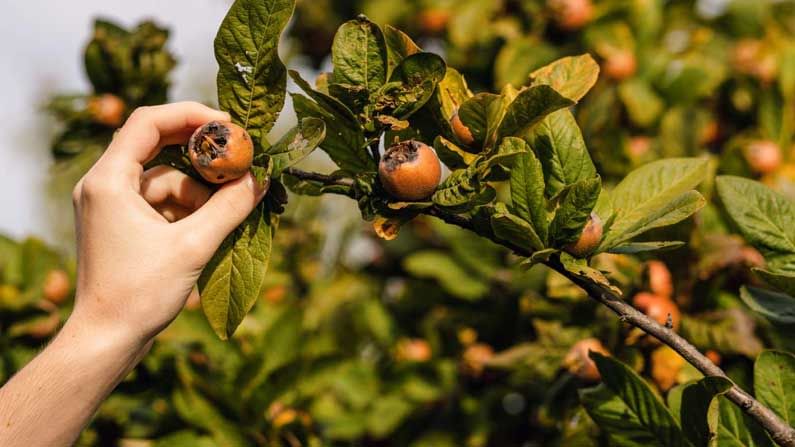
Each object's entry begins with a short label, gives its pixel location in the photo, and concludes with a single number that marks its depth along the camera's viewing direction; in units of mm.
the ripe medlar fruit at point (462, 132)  1118
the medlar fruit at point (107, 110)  2006
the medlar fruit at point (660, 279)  1626
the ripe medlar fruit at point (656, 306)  1568
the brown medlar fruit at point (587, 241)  1062
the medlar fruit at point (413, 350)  2521
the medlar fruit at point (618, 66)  2443
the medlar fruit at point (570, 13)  2455
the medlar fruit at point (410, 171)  1043
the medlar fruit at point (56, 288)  2221
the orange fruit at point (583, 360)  1503
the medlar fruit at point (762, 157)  2254
